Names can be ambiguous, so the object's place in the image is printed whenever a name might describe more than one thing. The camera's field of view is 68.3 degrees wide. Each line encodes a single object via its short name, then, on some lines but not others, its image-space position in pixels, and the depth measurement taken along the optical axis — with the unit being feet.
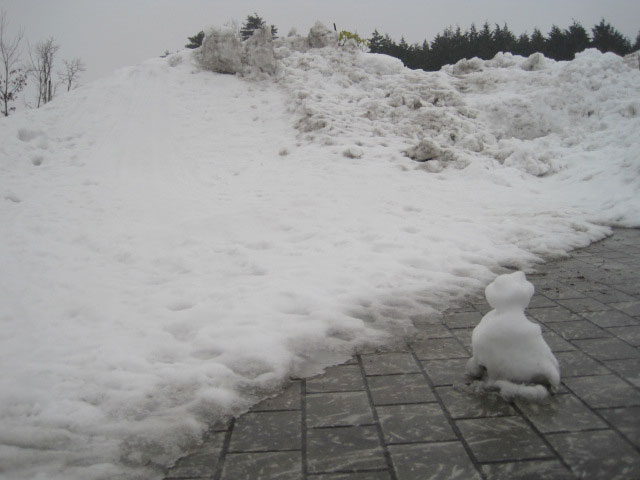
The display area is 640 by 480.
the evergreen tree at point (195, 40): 88.75
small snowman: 9.23
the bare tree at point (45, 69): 81.61
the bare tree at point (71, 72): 90.94
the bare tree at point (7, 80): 70.64
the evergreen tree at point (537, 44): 80.12
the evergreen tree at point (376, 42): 87.99
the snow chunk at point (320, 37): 48.93
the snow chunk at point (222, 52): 42.86
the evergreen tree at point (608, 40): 80.74
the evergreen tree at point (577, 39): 78.02
